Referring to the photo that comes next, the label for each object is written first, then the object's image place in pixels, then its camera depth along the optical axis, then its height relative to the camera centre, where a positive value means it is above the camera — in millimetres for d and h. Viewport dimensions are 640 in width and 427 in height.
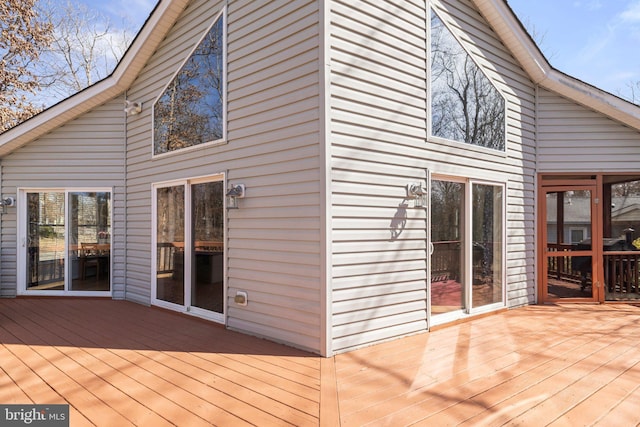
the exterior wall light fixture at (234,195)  4184 +285
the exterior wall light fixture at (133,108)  5938 +1809
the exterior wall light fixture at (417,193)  4121 +295
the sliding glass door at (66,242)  6223 -375
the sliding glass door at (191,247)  4652 -368
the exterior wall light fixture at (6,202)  6254 +298
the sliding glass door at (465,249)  4484 -378
